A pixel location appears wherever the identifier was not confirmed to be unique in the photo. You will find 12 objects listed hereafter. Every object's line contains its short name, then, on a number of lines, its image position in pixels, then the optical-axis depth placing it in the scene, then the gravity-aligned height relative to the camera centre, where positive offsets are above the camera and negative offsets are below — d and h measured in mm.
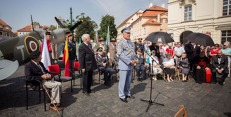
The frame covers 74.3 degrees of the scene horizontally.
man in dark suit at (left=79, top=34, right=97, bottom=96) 5473 -255
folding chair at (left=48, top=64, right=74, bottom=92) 5396 -512
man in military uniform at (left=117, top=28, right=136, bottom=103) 4883 -148
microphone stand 4644 -1529
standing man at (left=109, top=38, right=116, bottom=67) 9758 +326
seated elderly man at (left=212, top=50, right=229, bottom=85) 7344 -741
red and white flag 5551 -46
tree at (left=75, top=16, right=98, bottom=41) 25939 +4763
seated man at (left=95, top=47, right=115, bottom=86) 7074 -667
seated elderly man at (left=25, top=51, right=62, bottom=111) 4312 -598
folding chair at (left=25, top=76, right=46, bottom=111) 4277 -772
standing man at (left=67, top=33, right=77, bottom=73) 7840 +131
